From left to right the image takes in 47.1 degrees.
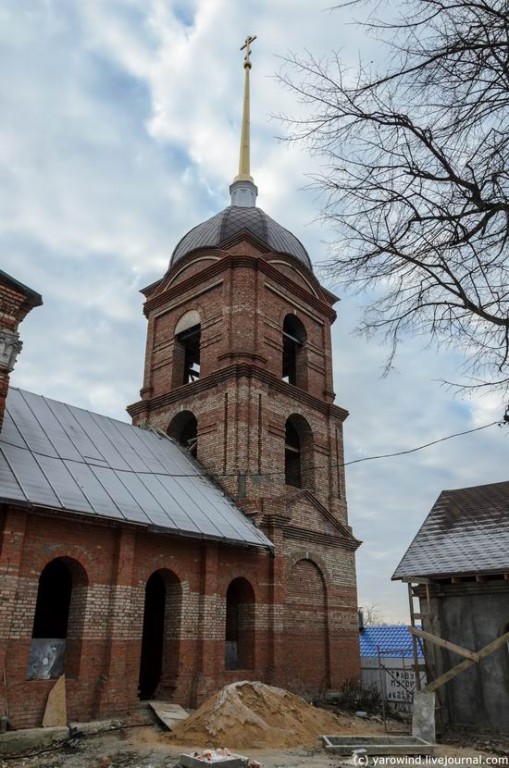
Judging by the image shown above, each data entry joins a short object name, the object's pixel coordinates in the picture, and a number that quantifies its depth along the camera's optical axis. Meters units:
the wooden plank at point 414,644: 11.23
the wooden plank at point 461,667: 10.06
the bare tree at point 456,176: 4.76
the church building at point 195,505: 10.03
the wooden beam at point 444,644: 10.27
